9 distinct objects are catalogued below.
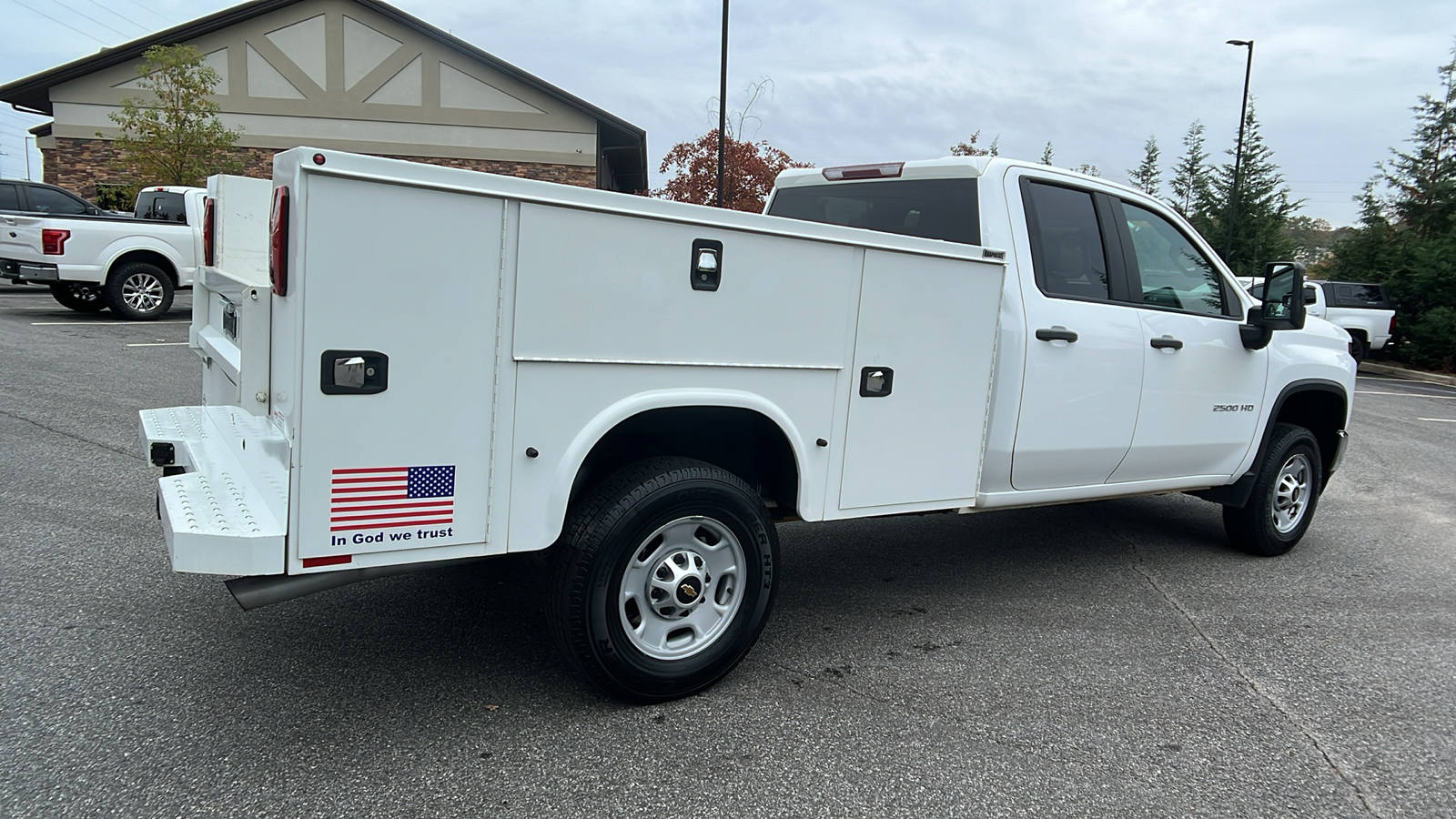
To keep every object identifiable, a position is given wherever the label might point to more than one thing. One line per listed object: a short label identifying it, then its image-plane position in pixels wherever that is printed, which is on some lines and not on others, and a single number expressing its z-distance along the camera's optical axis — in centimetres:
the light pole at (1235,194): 2664
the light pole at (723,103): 1634
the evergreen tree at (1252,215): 2786
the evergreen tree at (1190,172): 3594
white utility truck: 260
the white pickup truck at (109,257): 1253
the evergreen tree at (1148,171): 4022
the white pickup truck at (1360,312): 2092
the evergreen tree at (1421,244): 2039
